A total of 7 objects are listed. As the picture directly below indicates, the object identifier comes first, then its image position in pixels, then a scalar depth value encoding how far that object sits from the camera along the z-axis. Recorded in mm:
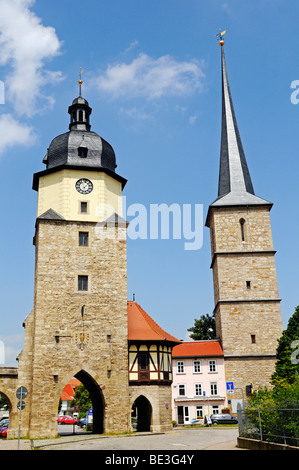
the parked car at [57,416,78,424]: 55291
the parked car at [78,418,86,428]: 45244
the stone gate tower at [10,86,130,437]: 24516
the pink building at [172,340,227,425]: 37344
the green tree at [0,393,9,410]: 83688
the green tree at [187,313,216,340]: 50438
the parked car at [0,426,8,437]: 25556
